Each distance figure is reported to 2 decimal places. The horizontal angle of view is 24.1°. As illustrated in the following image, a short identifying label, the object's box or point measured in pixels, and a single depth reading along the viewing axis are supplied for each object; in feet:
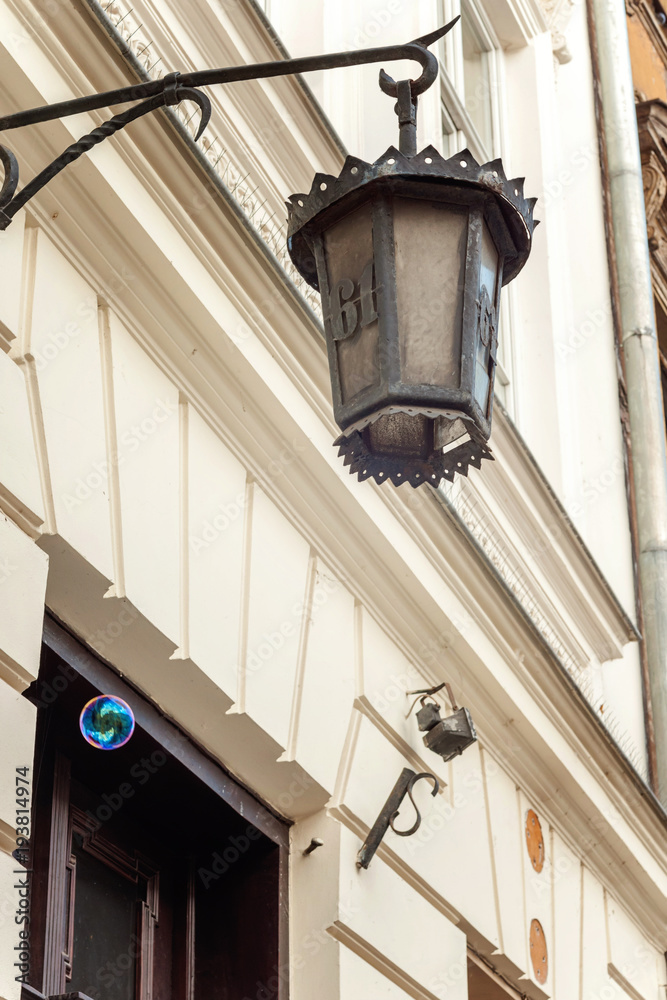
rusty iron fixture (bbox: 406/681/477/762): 19.57
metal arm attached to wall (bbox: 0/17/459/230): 11.19
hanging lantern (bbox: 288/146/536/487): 11.95
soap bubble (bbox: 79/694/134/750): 15.23
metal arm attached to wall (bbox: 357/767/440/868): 18.02
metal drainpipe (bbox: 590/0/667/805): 31.40
